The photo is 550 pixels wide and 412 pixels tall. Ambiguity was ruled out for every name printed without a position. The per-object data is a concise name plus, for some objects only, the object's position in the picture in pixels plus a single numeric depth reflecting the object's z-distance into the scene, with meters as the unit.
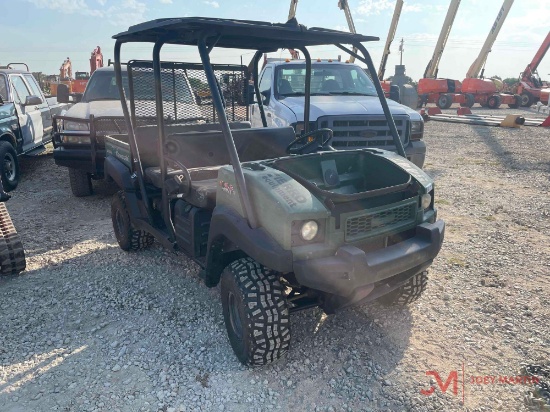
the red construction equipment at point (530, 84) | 24.09
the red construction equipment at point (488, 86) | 24.41
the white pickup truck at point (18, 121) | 7.41
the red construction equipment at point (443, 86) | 24.84
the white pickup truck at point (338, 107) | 6.62
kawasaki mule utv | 2.68
